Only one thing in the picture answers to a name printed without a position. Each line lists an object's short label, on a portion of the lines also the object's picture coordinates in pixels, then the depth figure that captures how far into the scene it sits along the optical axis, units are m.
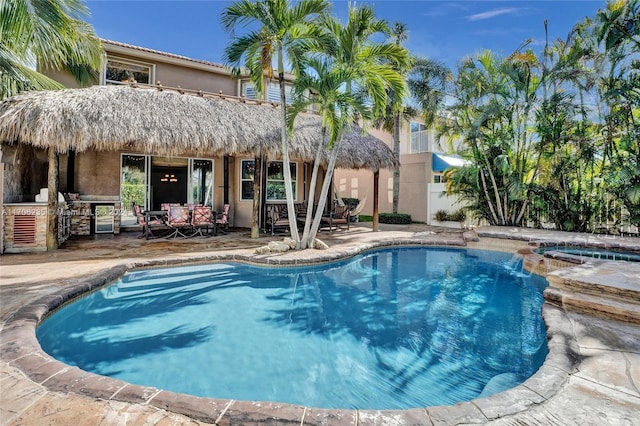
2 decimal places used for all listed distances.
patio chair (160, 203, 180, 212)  11.01
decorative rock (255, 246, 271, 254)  8.63
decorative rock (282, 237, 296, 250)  9.15
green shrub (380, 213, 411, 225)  17.23
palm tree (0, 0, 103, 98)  5.97
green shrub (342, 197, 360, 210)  20.30
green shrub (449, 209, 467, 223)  15.47
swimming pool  3.45
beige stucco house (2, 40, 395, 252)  8.59
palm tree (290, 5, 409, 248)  8.15
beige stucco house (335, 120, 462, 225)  17.02
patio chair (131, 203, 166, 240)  10.28
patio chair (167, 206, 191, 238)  10.60
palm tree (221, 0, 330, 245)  7.84
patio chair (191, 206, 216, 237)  10.93
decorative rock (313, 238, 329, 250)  9.44
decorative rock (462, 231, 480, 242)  10.75
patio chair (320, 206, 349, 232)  13.38
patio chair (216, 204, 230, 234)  11.55
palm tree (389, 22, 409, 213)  17.17
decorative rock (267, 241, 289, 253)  8.81
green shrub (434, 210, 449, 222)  16.41
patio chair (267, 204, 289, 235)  11.70
